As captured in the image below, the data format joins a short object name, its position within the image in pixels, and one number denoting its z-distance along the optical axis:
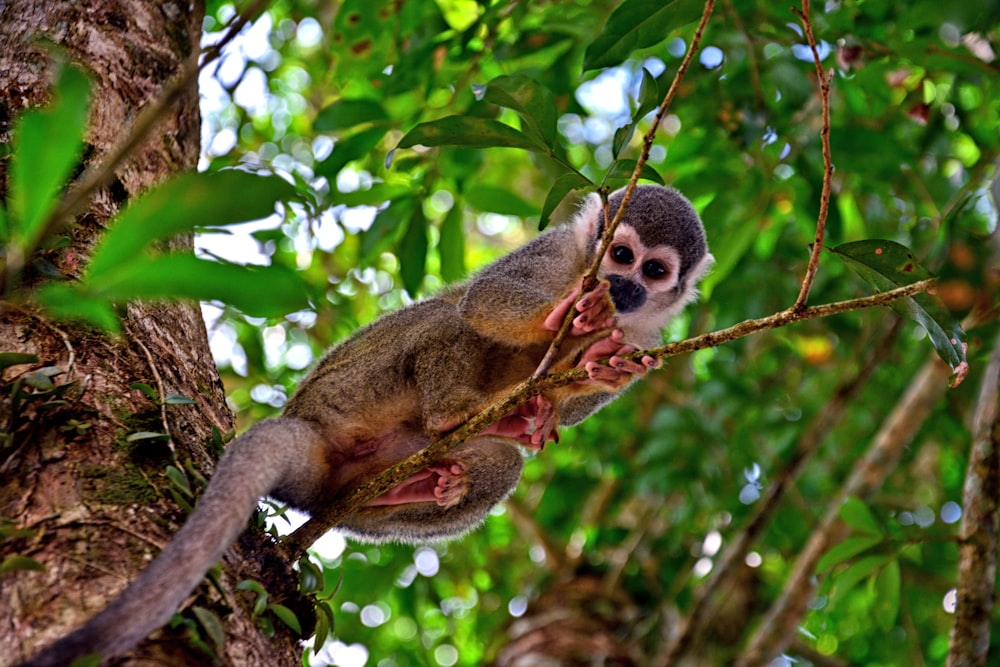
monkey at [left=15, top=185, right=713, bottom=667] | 3.09
